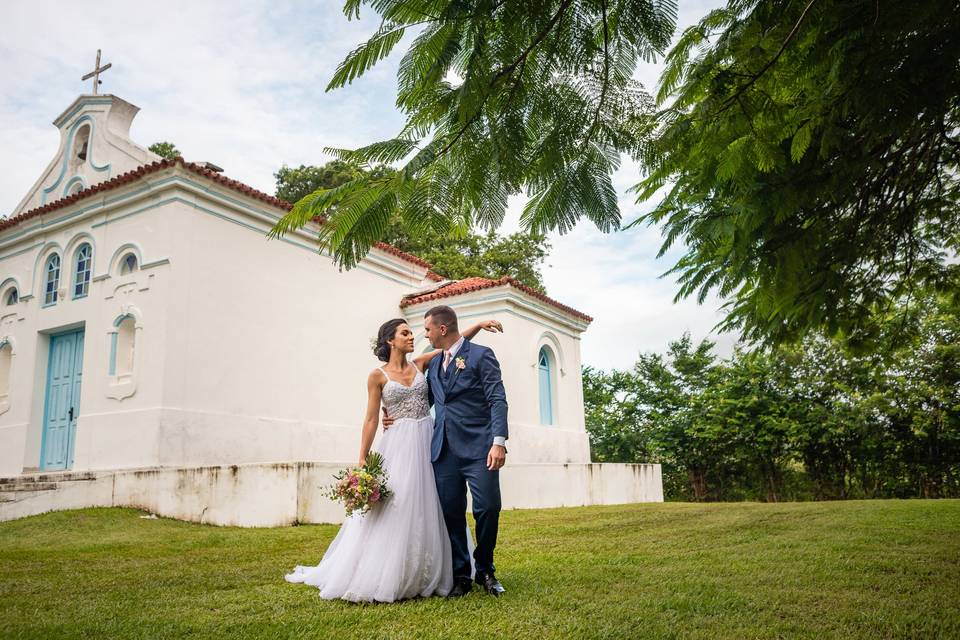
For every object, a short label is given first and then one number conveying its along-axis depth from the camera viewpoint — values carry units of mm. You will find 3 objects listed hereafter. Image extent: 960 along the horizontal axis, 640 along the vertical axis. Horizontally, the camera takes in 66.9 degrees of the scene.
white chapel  11609
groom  4715
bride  4555
